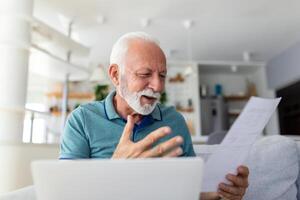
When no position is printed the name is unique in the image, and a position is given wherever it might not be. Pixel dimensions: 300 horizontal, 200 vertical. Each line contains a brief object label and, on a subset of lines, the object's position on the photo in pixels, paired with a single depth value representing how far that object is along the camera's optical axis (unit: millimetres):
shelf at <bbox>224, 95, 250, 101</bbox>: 5598
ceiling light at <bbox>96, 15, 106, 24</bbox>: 3814
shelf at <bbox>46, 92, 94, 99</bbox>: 5291
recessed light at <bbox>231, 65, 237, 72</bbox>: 5420
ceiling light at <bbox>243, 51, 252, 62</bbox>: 5100
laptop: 422
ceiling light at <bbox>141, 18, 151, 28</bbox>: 3910
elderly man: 919
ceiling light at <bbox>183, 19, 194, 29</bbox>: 3955
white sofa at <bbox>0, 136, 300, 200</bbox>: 1239
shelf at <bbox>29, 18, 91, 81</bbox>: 2744
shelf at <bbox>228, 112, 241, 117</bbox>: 5560
